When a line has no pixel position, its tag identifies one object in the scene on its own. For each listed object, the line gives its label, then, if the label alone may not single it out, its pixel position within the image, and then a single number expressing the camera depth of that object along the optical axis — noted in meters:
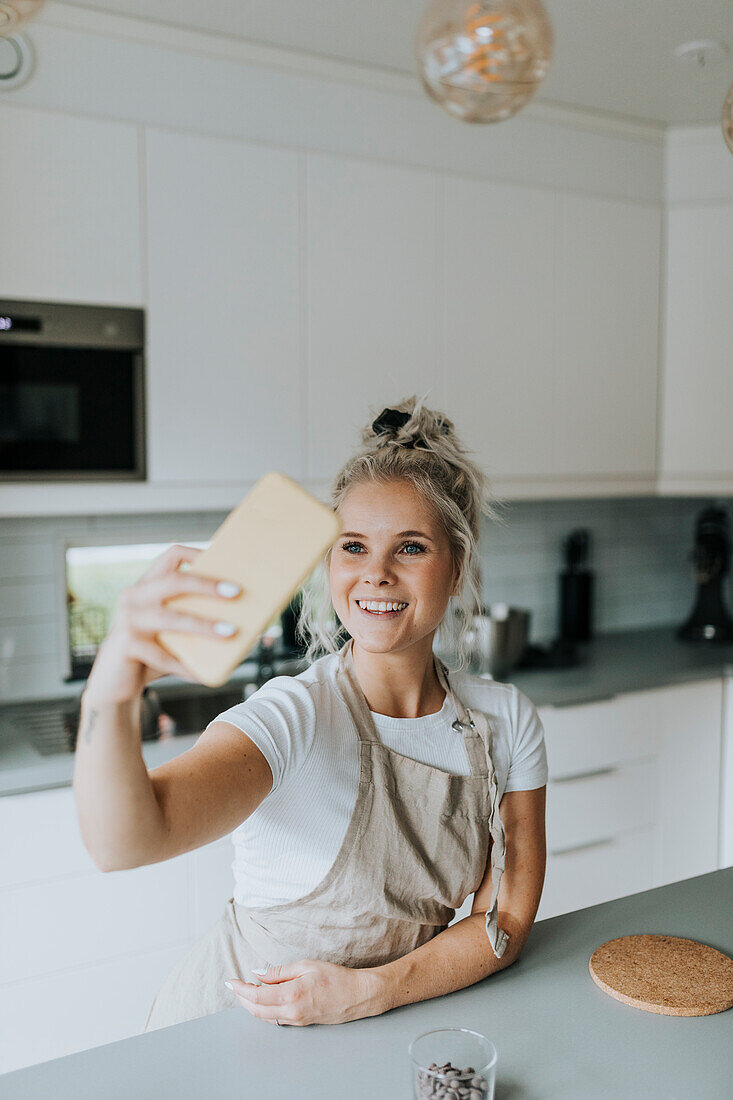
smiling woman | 1.18
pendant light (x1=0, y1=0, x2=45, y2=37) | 1.02
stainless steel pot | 2.84
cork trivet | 1.13
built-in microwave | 2.21
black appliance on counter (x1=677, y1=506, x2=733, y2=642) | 3.41
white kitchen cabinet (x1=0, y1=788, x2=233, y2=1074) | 2.06
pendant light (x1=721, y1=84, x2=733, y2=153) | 1.28
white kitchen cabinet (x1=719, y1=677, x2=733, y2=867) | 3.04
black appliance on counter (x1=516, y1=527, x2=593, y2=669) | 3.43
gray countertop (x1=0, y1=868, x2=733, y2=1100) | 0.98
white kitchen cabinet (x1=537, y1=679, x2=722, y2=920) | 2.74
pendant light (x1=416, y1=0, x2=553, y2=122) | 1.06
